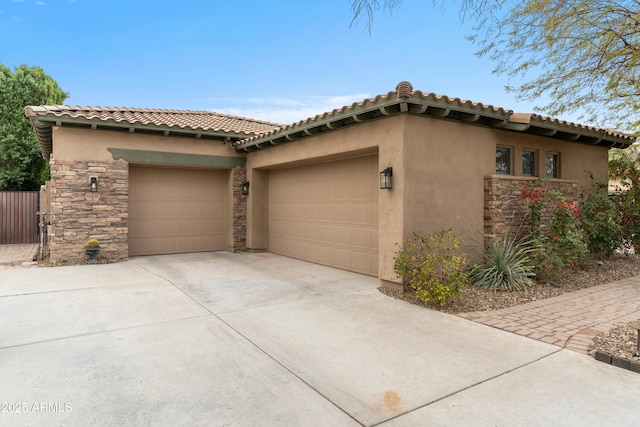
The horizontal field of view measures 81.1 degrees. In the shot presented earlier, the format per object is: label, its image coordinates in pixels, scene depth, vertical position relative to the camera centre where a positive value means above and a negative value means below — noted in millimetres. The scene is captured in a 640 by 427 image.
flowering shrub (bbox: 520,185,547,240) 7488 +46
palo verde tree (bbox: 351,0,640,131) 6531 +3181
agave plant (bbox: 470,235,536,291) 6586 -1082
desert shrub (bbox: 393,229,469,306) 5570 -933
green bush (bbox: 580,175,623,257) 8180 -306
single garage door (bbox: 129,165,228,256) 10516 -69
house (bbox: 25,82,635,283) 6652 +810
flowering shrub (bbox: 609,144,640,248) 9141 +510
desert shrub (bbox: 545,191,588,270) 7006 -557
